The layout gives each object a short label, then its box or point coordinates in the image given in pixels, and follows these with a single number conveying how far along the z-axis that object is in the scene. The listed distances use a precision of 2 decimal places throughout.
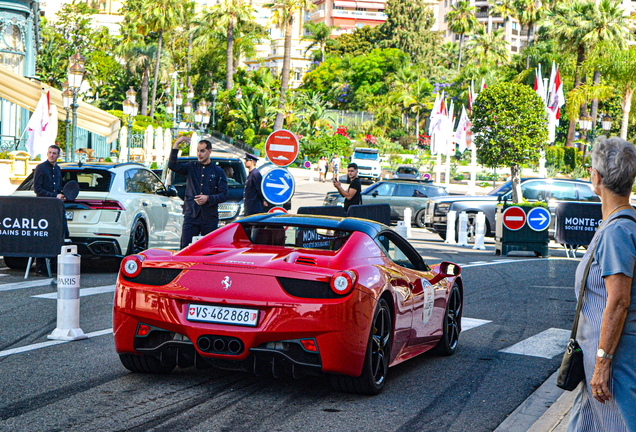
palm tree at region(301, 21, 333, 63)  121.19
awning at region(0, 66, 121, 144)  23.61
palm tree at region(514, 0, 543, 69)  82.69
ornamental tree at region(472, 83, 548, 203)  27.28
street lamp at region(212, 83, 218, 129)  75.77
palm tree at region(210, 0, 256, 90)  81.00
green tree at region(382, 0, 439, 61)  111.75
